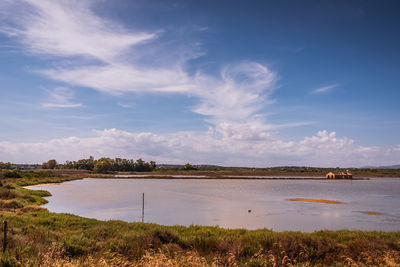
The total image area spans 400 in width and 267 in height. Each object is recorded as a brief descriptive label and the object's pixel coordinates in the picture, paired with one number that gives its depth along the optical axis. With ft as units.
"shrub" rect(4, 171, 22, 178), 222.81
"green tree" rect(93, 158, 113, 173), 571.56
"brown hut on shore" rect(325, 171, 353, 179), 415.03
